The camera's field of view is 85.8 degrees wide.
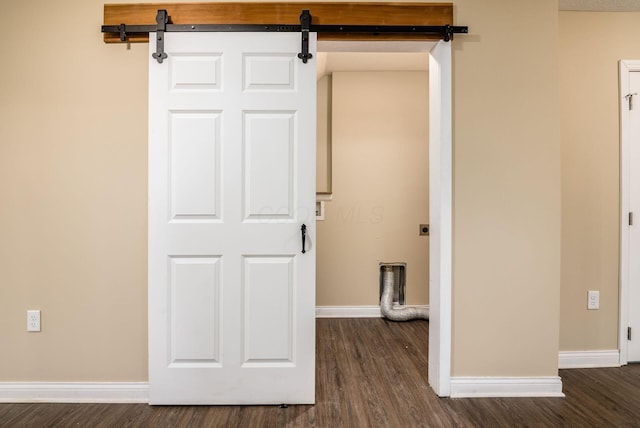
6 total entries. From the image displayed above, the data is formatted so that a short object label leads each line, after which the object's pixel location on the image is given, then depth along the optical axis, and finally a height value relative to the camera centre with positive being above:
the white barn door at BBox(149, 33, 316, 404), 1.93 -0.04
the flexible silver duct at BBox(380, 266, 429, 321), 3.46 -0.99
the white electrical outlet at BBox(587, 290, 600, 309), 2.42 -0.61
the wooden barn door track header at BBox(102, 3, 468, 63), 1.92 +1.09
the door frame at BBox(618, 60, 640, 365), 2.41 +0.10
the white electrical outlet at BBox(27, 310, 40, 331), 1.97 -0.62
